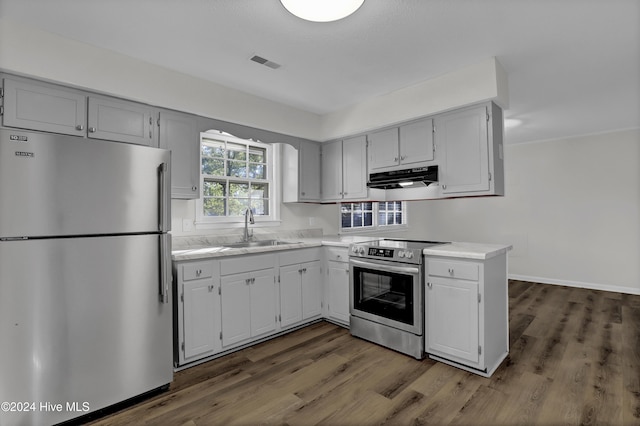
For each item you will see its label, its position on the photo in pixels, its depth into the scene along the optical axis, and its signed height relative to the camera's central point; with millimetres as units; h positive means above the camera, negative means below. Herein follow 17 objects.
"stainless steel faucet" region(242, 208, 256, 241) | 3465 -73
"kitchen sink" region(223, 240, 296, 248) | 3392 -314
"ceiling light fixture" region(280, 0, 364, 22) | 1772 +1184
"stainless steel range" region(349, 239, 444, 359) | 2707 -742
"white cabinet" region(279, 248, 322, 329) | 3217 -767
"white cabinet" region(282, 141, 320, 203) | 3969 +526
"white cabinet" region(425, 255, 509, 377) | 2418 -804
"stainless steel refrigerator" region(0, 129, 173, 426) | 1726 -352
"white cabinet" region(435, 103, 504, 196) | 2807 +582
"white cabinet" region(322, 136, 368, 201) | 3824 +569
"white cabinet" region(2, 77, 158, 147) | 2178 +791
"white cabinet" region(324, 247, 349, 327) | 3373 -784
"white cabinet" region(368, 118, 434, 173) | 3219 +729
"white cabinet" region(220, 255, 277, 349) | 2766 -781
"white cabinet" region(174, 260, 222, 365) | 2496 -776
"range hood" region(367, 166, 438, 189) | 3123 +376
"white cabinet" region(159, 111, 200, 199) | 2854 +623
